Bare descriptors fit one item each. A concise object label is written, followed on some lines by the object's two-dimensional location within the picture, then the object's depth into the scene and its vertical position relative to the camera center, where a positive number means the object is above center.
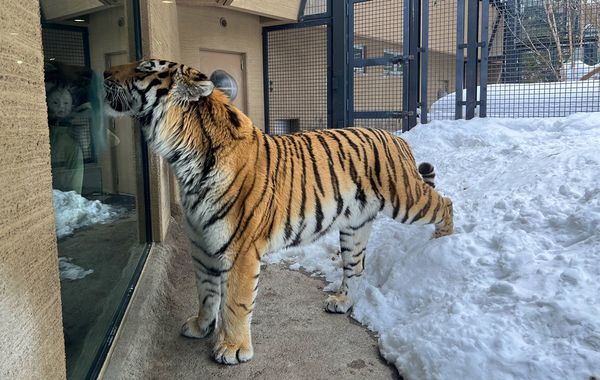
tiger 2.73 -0.35
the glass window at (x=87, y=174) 2.02 -0.24
